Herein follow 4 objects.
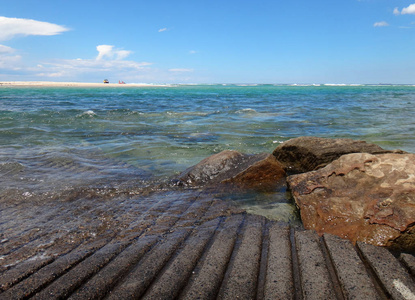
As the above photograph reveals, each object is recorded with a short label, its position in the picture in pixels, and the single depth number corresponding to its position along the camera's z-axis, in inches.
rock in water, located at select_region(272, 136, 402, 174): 218.5
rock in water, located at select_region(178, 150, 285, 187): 210.2
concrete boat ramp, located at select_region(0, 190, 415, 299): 87.8
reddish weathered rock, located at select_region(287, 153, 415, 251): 130.1
